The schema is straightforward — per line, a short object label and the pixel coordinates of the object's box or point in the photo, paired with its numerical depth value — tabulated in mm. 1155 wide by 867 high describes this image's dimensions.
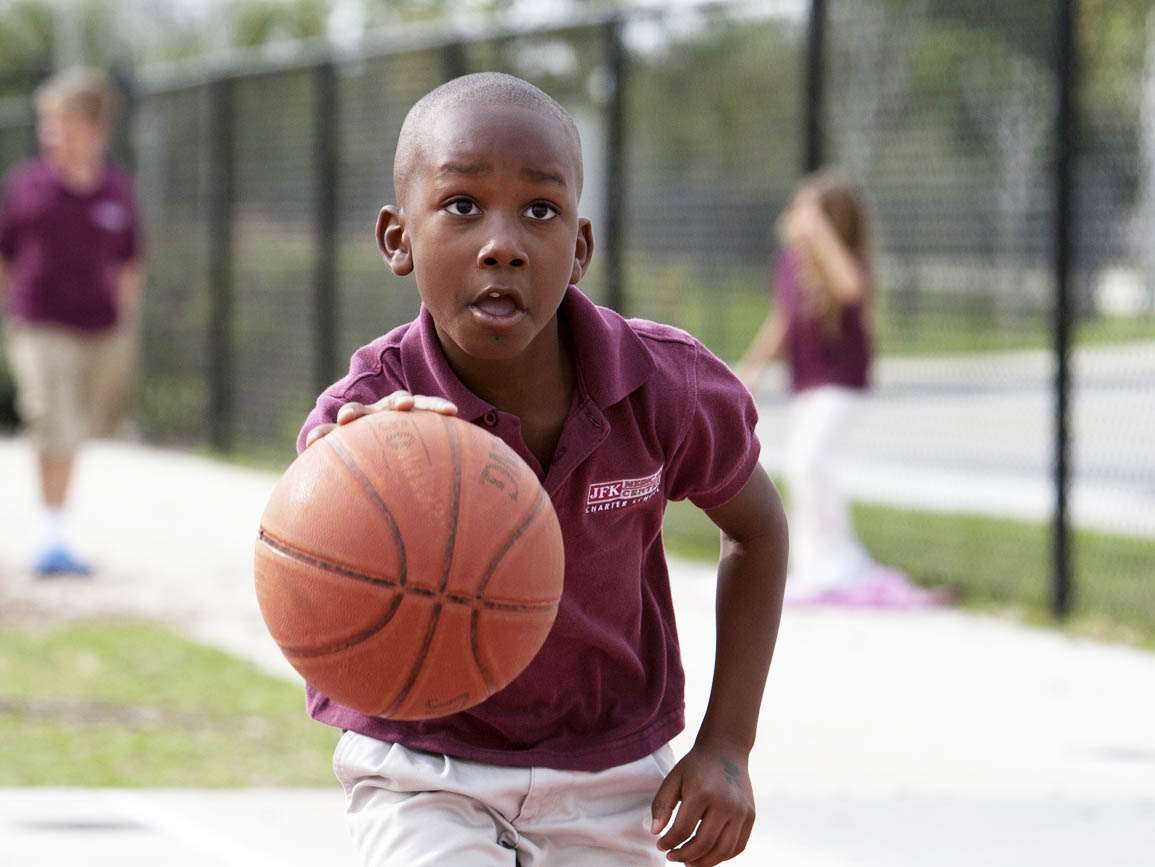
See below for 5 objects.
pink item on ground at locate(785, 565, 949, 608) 17406
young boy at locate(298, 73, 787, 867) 5531
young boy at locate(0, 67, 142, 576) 19531
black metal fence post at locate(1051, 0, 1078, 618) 16266
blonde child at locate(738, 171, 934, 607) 17547
